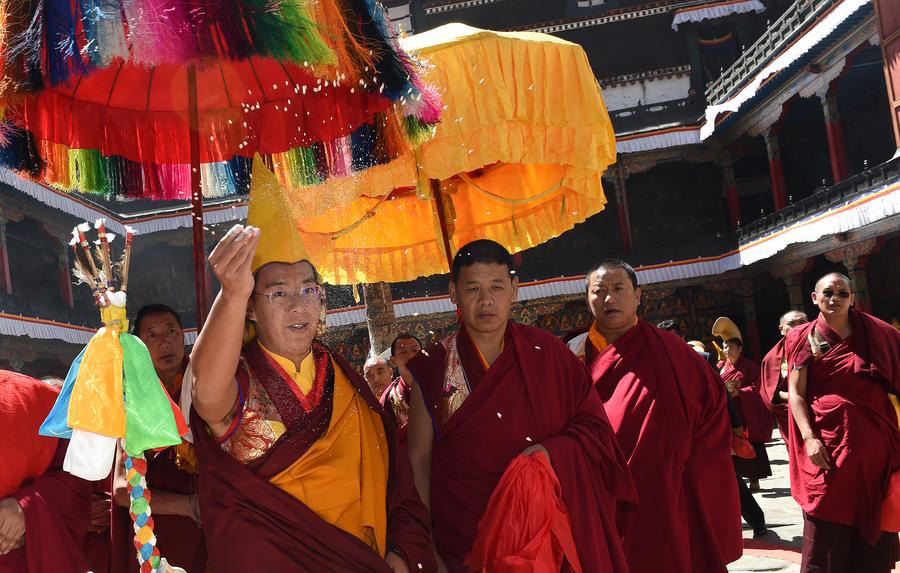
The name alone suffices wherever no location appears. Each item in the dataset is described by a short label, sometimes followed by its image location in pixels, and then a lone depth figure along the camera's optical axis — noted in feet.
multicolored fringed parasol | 7.52
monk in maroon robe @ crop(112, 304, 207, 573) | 8.96
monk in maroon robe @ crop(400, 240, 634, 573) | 10.10
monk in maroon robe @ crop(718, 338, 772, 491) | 27.45
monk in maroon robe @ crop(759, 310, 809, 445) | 19.02
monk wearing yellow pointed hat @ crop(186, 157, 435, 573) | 7.11
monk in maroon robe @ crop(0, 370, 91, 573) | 8.77
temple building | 53.47
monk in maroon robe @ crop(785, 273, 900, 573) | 15.93
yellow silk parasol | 11.62
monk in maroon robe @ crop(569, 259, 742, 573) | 12.60
